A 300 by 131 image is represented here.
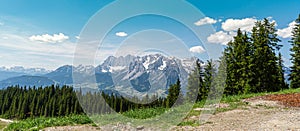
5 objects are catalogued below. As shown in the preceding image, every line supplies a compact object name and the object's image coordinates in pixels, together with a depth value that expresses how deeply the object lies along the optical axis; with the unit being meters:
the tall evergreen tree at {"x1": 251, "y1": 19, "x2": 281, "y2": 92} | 47.50
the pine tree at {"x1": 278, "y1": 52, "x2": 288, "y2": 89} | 61.28
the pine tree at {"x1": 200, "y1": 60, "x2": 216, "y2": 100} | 44.85
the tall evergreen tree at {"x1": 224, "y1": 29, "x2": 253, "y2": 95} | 47.47
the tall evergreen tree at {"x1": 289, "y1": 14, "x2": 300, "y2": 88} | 52.47
